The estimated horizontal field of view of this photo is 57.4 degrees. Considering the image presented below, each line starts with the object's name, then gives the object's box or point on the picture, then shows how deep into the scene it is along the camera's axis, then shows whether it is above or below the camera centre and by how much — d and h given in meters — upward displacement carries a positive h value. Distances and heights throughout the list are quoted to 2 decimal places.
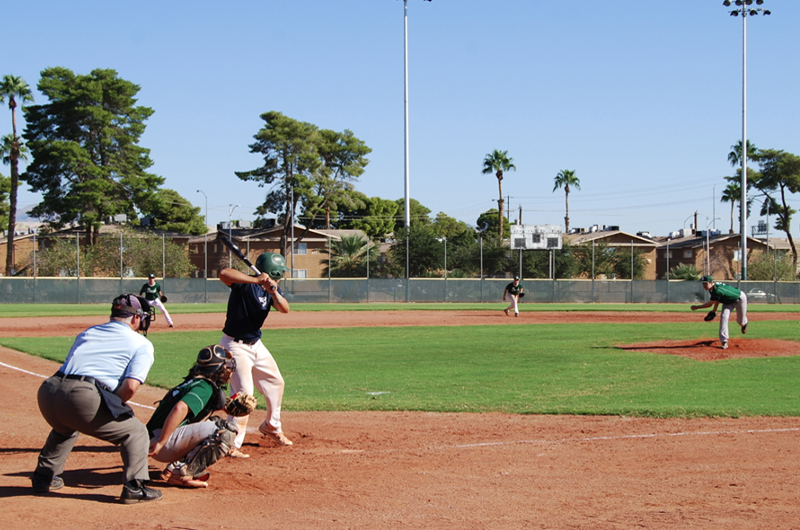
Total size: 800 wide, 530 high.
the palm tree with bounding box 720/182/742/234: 93.31 +10.36
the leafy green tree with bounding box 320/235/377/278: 57.62 +1.24
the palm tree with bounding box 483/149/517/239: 80.19 +12.10
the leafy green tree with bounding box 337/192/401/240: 95.94 +7.26
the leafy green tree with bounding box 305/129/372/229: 69.97 +10.37
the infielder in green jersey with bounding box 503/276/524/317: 32.99 -0.83
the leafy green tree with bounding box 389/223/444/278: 57.59 +1.53
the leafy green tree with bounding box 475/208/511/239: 115.28 +8.34
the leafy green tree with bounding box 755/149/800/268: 75.06 +10.21
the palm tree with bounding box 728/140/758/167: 83.85 +13.99
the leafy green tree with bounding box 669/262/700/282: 64.88 +0.11
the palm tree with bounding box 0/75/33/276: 57.88 +14.01
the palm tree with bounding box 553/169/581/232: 103.12 +13.29
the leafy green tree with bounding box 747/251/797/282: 62.41 +0.30
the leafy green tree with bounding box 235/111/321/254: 66.25 +10.56
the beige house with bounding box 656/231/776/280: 78.31 +2.22
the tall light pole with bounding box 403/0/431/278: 60.80 +16.03
